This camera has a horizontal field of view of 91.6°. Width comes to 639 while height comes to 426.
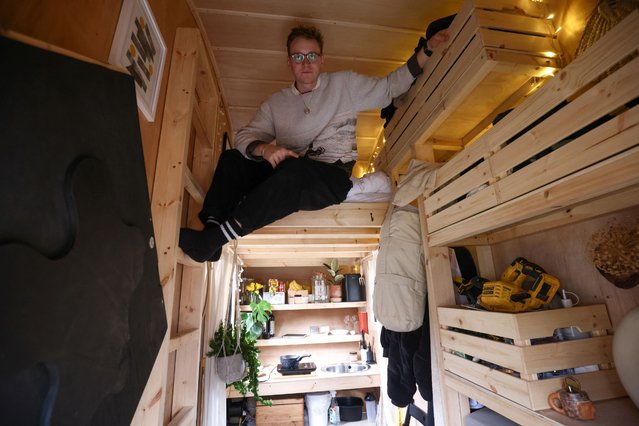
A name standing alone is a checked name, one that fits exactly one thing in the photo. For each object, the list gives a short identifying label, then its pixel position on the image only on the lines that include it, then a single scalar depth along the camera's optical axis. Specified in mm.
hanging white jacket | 1693
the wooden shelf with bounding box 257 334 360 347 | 3908
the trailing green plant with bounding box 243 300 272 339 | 3768
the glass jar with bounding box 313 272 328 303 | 4223
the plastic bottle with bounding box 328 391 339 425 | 3715
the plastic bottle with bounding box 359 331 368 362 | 4011
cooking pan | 3727
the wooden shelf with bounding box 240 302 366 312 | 3987
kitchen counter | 3396
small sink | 3887
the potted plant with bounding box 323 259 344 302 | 4250
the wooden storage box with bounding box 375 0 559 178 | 1206
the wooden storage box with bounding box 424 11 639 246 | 744
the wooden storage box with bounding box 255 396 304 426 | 3533
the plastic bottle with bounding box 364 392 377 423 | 3846
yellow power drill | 1218
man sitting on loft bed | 1453
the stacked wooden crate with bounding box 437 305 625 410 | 1011
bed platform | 2078
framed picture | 972
